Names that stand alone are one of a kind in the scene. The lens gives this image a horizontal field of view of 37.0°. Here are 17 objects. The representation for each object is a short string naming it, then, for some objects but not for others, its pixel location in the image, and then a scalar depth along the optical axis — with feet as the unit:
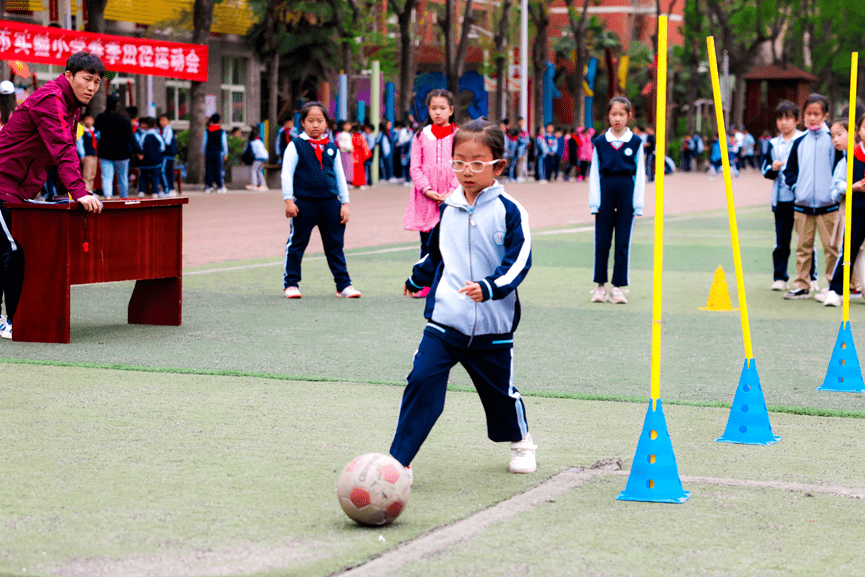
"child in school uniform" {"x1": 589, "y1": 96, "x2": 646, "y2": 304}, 35.94
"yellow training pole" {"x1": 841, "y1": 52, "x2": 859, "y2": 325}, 24.03
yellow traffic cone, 35.19
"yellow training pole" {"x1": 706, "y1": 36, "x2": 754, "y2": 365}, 16.92
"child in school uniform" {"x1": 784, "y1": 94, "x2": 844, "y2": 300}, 38.11
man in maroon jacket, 27.07
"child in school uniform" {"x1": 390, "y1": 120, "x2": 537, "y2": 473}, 15.97
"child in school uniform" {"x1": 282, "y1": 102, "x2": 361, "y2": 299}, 37.27
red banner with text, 75.61
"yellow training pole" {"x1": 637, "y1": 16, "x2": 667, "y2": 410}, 15.02
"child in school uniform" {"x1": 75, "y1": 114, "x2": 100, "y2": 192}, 73.87
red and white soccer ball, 14.15
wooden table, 27.86
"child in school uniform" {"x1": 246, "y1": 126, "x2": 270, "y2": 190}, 101.45
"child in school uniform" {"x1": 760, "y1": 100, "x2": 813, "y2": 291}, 39.65
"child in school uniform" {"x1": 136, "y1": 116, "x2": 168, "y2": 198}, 82.23
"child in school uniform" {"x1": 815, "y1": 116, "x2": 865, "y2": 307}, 34.83
